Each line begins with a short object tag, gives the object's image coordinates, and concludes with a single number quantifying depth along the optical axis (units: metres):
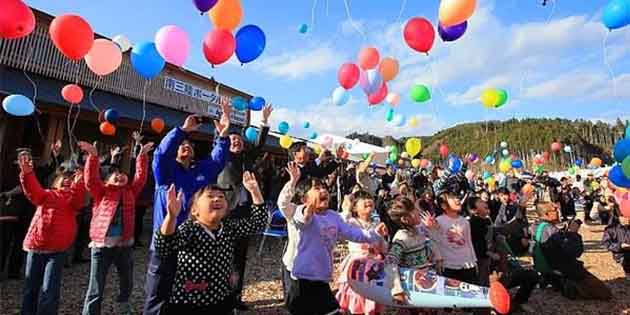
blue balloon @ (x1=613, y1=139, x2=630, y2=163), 4.80
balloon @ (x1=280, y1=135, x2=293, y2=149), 11.64
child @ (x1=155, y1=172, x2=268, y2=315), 2.08
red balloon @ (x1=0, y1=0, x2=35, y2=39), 3.82
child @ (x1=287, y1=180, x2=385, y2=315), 2.78
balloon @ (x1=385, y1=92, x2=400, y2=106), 8.71
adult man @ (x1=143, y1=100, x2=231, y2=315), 2.59
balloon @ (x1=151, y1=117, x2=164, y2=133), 8.46
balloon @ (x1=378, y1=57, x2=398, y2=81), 7.08
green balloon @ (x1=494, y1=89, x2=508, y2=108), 7.57
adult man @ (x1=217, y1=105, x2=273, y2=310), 3.83
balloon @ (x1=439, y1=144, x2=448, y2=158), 14.18
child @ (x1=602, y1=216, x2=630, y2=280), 6.20
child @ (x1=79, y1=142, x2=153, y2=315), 3.24
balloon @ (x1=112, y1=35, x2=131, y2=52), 6.68
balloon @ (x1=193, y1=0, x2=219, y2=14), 4.36
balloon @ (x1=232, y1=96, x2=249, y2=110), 9.59
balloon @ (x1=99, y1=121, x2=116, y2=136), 7.20
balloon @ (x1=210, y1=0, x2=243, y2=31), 4.93
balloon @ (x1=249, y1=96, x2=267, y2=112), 8.91
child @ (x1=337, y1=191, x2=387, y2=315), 3.38
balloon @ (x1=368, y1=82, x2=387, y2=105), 7.19
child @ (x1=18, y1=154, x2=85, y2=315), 3.15
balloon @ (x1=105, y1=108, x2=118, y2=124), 7.28
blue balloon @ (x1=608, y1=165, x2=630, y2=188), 5.05
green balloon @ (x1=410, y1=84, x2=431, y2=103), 7.70
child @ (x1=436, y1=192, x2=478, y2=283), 3.63
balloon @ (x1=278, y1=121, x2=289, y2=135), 11.41
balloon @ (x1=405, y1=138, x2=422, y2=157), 11.05
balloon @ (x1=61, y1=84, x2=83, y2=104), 6.40
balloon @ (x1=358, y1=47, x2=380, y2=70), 6.79
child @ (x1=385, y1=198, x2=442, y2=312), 3.29
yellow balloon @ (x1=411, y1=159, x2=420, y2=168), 14.34
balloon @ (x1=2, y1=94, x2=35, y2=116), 5.20
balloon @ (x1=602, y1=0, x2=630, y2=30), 4.10
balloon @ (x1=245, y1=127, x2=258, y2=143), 8.54
